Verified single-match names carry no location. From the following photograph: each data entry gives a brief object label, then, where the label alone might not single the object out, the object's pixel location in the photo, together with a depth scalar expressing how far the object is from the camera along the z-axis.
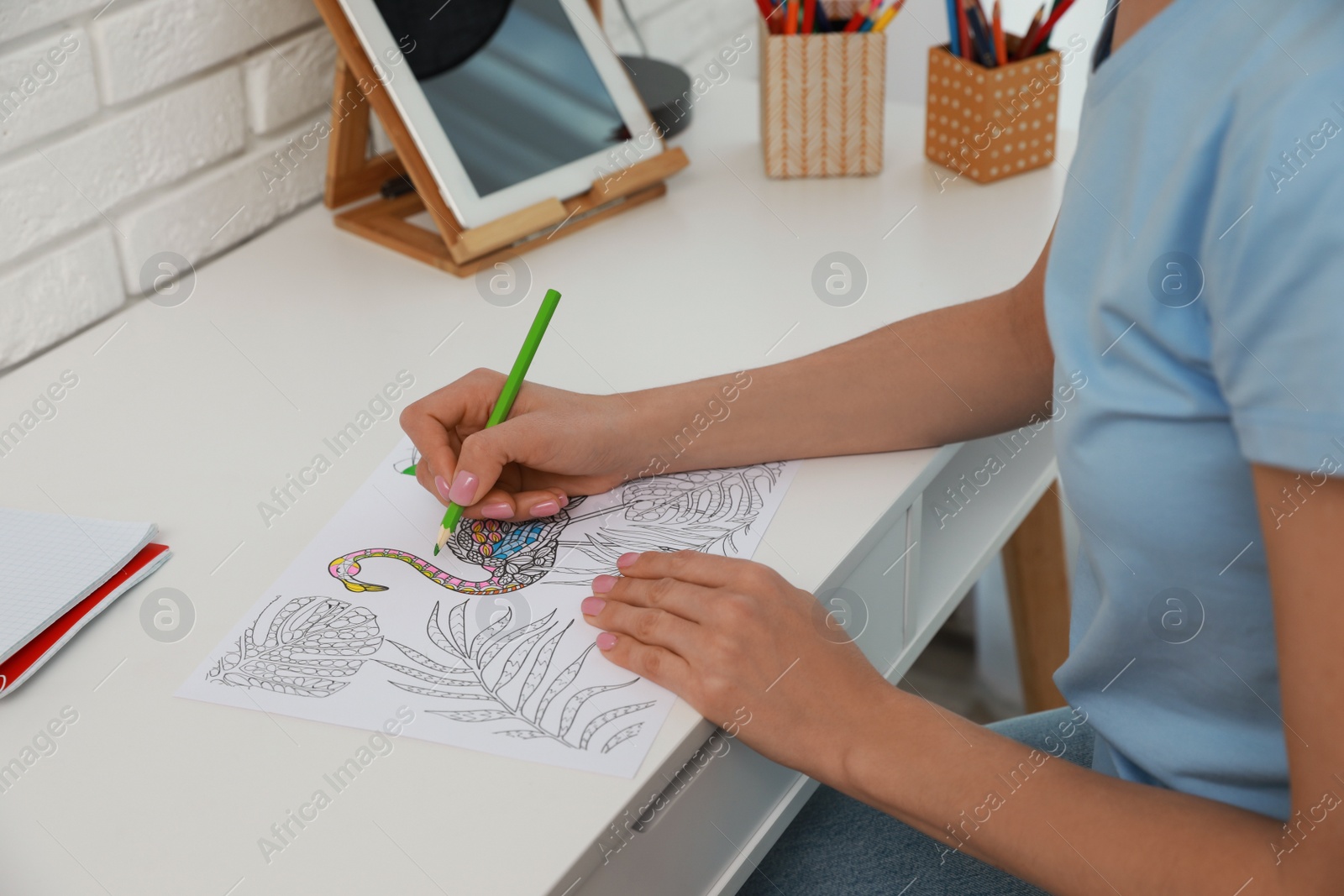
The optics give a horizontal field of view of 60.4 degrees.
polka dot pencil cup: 1.08
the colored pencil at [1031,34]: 1.08
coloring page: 0.57
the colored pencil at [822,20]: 1.10
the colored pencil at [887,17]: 1.09
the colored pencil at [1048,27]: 1.04
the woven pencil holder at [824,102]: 1.09
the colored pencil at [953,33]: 1.09
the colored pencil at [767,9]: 1.10
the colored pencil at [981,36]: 1.09
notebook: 0.63
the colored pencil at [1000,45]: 1.08
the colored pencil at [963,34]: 1.09
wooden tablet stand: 0.99
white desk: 0.52
